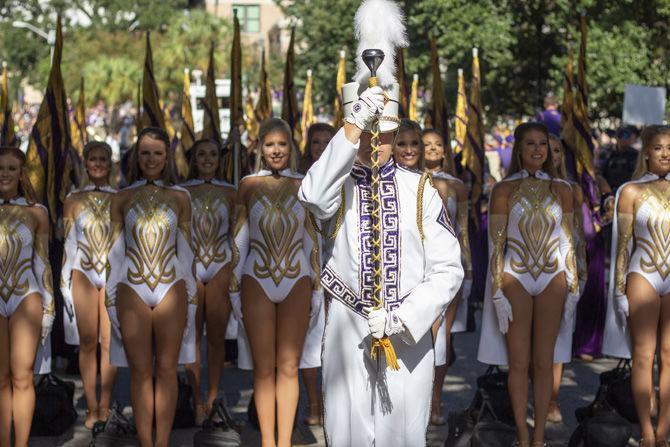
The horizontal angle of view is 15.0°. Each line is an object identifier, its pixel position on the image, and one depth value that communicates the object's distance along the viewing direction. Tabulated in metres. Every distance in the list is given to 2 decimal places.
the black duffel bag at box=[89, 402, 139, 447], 15.09
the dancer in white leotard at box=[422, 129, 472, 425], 17.62
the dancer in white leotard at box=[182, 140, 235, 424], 18.01
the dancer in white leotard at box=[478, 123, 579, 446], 15.60
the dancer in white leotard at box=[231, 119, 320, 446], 15.17
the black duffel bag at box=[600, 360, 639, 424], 17.06
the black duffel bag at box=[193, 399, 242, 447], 15.00
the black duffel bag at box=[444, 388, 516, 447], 14.59
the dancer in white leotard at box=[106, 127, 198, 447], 14.71
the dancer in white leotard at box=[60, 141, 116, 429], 17.60
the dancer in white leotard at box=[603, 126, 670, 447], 15.68
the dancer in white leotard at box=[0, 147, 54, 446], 14.67
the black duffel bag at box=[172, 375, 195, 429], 17.30
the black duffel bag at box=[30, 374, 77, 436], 16.69
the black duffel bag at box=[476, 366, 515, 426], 16.71
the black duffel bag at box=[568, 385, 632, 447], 15.13
